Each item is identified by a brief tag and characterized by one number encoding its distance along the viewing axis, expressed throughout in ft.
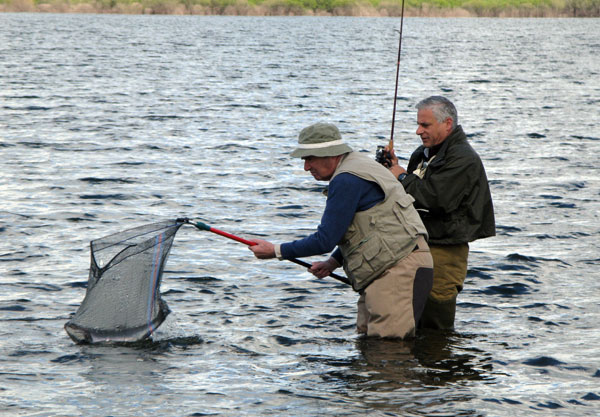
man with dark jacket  45.55
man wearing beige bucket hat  41.73
